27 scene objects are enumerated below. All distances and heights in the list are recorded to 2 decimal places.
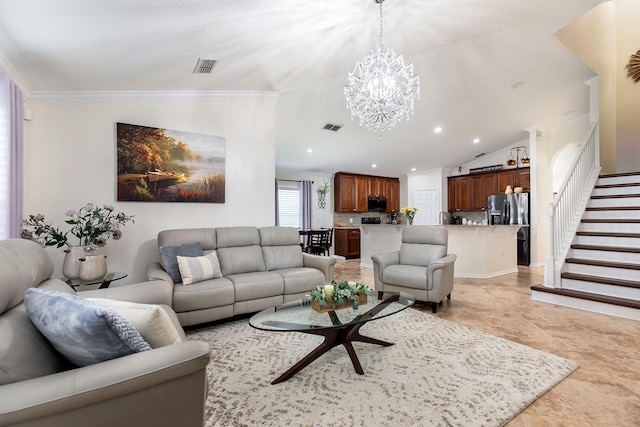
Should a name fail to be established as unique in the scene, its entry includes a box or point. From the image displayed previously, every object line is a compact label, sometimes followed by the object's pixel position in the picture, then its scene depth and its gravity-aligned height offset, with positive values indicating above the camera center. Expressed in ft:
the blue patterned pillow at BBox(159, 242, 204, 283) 10.02 -1.40
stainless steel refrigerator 21.43 -0.19
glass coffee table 6.47 -2.42
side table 8.64 -1.99
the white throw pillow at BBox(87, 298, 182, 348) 3.96 -1.43
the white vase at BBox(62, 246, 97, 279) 8.80 -1.36
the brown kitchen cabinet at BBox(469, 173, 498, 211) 24.69 +2.01
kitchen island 17.24 -2.15
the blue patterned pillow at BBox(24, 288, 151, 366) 3.37 -1.34
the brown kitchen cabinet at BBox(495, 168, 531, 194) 22.36 +2.61
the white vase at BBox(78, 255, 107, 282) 8.73 -1.60
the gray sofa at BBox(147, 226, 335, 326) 9.39 -2.25
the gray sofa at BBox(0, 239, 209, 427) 2.94 -1.80
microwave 28.99 +0.88
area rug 5.54 -3.72
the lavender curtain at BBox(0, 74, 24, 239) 8.27 +1.69
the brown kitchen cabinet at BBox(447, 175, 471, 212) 26.71 +1.75
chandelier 10.27 +4.48
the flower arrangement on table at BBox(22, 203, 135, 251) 9.16 -0.47
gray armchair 11.41 -2.26
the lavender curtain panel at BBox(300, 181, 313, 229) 26.21 +0.80
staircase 11.33 -2.00
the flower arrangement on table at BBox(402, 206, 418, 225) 18.42 -0.01
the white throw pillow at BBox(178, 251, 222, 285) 9.81 -1.85
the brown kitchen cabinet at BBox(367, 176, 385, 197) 29.07 +2.66
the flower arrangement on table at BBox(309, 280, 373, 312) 7.41 -2.11
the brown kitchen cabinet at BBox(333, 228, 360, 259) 26.21 -2.56
